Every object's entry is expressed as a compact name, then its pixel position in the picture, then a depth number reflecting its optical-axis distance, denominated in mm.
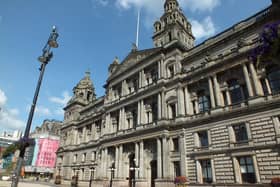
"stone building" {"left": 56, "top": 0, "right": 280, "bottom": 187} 19125
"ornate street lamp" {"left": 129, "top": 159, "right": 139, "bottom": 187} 26812
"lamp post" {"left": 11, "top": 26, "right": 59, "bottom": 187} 8699
